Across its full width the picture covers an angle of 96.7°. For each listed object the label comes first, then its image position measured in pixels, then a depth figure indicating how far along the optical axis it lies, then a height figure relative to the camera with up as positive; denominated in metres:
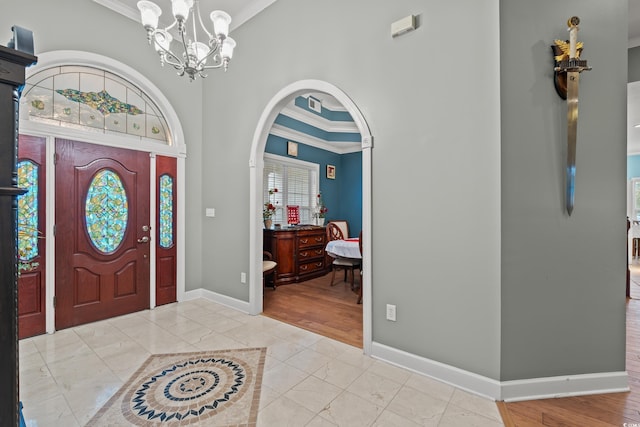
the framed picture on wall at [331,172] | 6.63 +0.96
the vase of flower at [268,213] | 5.00 -0.02
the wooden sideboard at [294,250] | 4.80 -0.67
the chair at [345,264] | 4.23 -0.79
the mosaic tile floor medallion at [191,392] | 1.75 -1.26
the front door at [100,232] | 3.01 -0.23
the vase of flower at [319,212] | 6.00 +0.00
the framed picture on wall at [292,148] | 5.61 +1.27
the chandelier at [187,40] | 2.00 +1.38
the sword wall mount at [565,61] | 1.84 +0.99
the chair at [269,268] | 4.04 -0.79
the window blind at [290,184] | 5.37 +0.58
